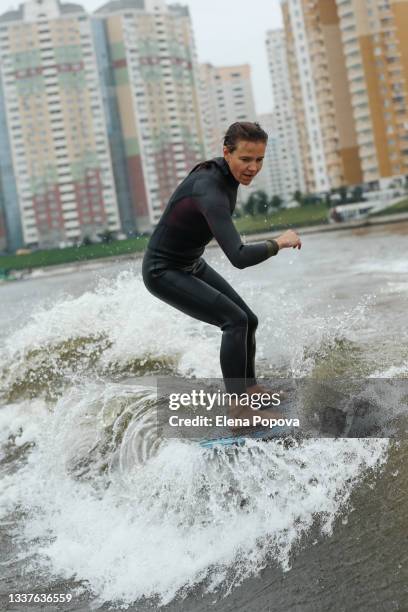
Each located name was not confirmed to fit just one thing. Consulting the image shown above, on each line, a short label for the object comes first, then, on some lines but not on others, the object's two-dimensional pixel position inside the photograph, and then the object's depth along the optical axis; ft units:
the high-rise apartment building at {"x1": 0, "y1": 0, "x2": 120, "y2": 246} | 329.11
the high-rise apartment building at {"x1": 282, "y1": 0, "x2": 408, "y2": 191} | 264.11
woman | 12.16
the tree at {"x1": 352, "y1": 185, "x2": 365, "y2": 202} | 249.14
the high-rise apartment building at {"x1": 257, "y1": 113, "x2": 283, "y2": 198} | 553.23
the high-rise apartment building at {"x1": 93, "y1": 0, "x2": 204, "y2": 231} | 336.70
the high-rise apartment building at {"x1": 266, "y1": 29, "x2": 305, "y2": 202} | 471.62
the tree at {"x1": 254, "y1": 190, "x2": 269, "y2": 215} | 254.88
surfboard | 12.43
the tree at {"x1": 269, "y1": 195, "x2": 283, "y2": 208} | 252.73
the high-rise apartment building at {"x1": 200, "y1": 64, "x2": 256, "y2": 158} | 481.87
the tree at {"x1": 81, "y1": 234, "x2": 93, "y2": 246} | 295.03
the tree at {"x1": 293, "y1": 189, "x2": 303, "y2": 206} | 251.19
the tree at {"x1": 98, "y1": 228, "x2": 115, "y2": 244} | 279.90
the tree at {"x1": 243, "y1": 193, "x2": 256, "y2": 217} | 253.44
